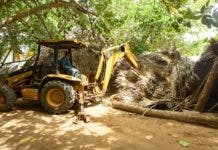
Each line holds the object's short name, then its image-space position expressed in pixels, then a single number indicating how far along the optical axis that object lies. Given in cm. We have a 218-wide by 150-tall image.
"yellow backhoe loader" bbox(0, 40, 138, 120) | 469
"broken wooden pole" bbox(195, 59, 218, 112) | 458
